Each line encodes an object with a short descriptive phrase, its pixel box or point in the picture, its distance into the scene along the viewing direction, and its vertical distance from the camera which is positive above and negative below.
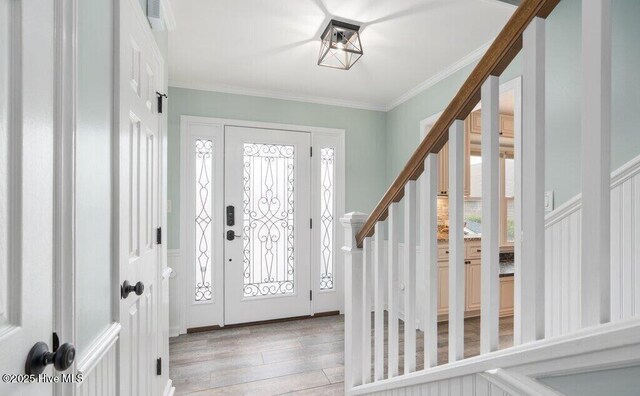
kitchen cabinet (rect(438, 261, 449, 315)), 3.31 -0.95
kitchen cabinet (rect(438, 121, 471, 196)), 3.43 +0.29
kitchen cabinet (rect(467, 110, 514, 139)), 3.64 +0.84
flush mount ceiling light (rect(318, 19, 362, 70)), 2.23 +1.14
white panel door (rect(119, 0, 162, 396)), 1.23 -0.02
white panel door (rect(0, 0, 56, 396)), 0.59 +0.02
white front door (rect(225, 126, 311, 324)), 3.36 -0.31
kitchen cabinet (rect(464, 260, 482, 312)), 3.40 -0.95
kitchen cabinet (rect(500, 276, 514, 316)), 3.60 -1.13
